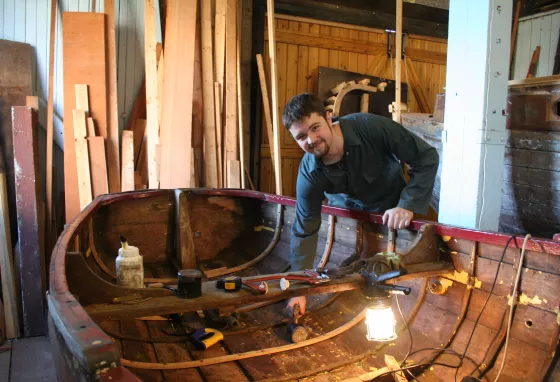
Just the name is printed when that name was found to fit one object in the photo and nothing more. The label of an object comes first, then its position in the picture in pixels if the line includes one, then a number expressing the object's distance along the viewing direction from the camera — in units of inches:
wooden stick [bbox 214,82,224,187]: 196.9
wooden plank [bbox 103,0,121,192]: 182.7
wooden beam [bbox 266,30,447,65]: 237.9
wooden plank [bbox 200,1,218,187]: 195.3
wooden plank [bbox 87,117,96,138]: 177.5
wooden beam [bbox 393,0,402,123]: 152.7
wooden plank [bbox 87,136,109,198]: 177.2
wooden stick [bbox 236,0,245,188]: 196.9
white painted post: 100.6
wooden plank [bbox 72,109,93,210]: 174.9
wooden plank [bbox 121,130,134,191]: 182.7
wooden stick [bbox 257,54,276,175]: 209.3
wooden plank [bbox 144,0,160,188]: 181.3
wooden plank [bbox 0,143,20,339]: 159.2
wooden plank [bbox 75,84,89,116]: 176.7
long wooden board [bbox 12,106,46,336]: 160.7
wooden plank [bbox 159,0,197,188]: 182.5
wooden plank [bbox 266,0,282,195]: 171.1
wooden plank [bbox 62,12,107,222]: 176.9
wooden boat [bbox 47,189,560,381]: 58.3
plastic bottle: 77.8
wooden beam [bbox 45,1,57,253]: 173.4
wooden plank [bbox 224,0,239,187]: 197.2
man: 92.5
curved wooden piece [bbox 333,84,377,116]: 229.8
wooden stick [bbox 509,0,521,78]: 247.5
